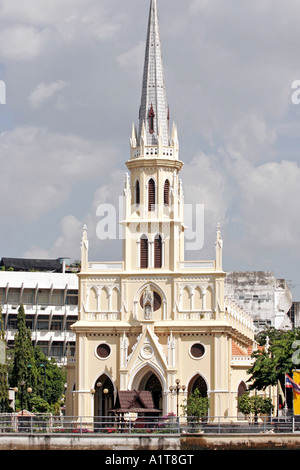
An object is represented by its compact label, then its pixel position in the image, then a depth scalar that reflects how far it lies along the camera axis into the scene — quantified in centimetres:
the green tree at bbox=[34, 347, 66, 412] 13341
